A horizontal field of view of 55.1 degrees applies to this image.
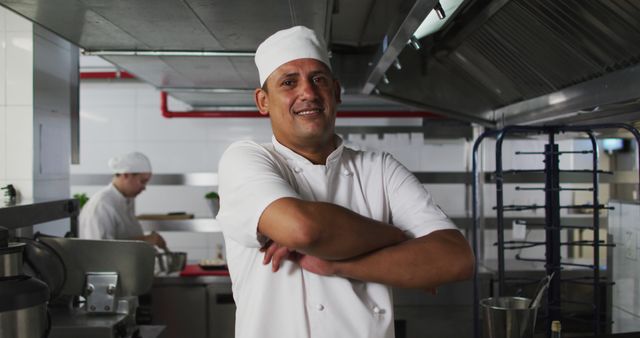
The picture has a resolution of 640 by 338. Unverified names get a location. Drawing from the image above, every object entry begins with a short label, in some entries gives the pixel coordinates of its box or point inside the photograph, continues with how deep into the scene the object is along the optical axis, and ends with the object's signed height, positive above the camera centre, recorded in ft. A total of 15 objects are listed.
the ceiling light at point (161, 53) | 9.62 +1.84
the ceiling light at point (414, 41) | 7.29 +1.53
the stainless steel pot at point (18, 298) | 5.14 -1.10
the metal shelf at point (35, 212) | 6.69 -0.53
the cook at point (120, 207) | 13.00 -0.81
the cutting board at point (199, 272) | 13.31 -2.28
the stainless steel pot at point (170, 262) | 13.15 -1.99
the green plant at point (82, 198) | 16.22 -0.76
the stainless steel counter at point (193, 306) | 13.08 -2.93
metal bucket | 7.19 -1.83
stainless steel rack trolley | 8.63 -0.65
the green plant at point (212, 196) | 15.83 -0.70
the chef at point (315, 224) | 3.93 -0.37
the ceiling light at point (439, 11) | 6.01 +1.55
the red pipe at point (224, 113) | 17.31 +1.59
